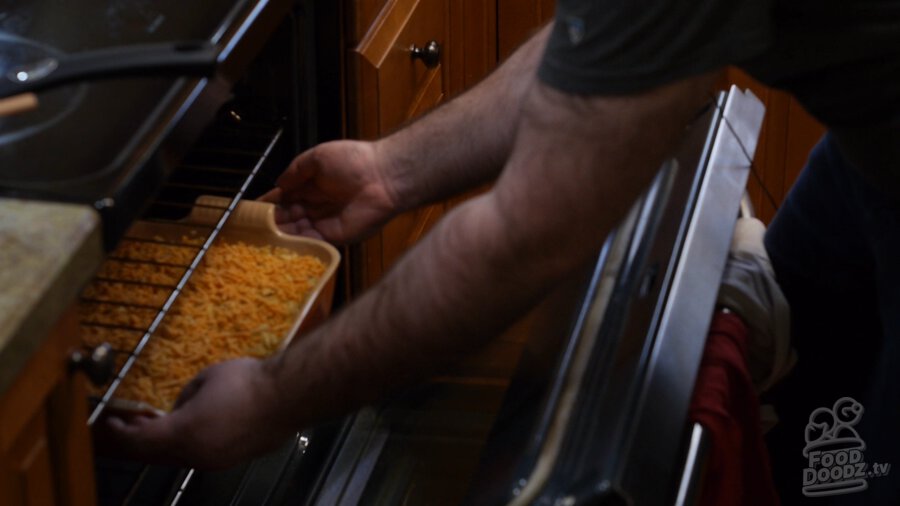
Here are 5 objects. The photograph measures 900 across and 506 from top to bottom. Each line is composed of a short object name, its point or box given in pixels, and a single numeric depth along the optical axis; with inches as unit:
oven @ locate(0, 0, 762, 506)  58.7
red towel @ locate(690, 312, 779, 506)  63.5
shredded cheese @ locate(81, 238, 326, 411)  66.0
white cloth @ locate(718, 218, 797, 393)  68.6
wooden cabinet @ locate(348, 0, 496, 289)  82.2
